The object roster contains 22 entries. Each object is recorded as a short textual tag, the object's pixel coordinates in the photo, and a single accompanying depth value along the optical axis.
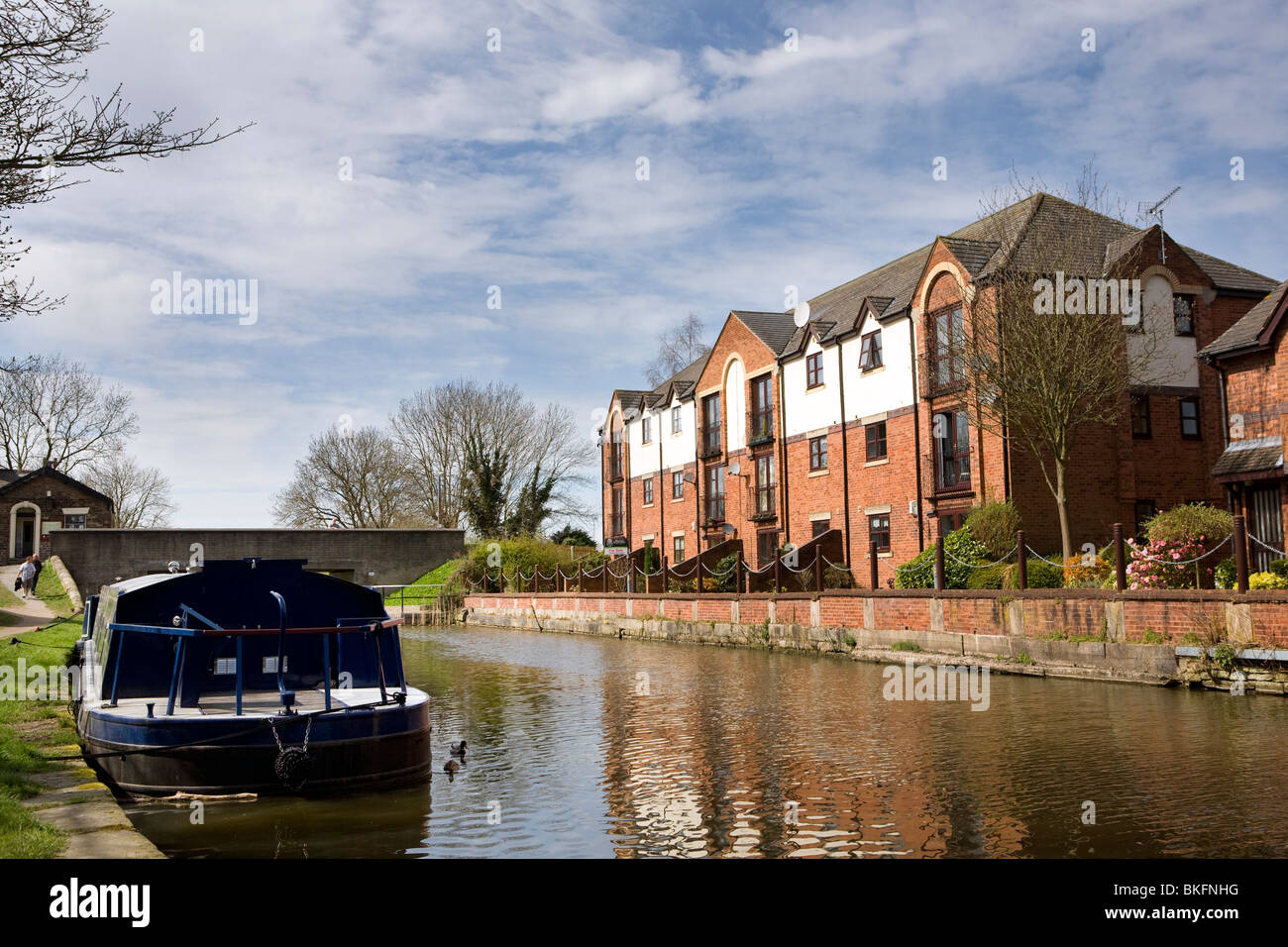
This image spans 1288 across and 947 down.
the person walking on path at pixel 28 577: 33.41
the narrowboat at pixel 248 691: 8.38
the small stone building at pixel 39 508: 50.03
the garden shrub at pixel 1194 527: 16.34
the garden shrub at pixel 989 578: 19.61
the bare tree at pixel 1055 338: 20.73
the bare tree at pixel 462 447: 55.16
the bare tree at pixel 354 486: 58.41
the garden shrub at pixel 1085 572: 18.08
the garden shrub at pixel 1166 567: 16.03
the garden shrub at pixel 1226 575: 15.88
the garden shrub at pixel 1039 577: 18.61
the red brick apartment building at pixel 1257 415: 20.44
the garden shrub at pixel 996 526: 21.95
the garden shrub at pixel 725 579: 29.94
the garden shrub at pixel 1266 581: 14.69
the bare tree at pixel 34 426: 53.44
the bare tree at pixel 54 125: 8.24
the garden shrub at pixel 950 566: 21.31
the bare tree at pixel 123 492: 63.44
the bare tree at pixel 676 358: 60.38
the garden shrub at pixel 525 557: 42.06
